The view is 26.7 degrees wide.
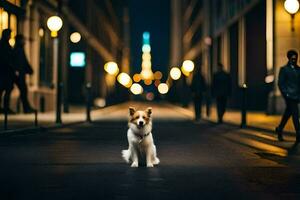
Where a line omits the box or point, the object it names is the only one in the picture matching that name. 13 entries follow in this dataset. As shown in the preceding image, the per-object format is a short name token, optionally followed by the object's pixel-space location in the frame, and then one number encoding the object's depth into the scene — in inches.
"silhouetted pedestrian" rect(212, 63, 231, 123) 886.4
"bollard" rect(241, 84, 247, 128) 807.7
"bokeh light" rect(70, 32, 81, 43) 1441.7
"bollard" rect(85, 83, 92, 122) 991.9
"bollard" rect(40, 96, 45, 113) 1257.4
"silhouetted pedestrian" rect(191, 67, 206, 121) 1066.1
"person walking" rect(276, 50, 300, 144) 544.4
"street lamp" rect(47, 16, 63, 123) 874.1
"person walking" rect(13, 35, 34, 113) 864.3
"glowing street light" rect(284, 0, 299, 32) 1013.2
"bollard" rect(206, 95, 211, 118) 1137.6
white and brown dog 345.1
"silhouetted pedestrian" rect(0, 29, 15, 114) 730.2
